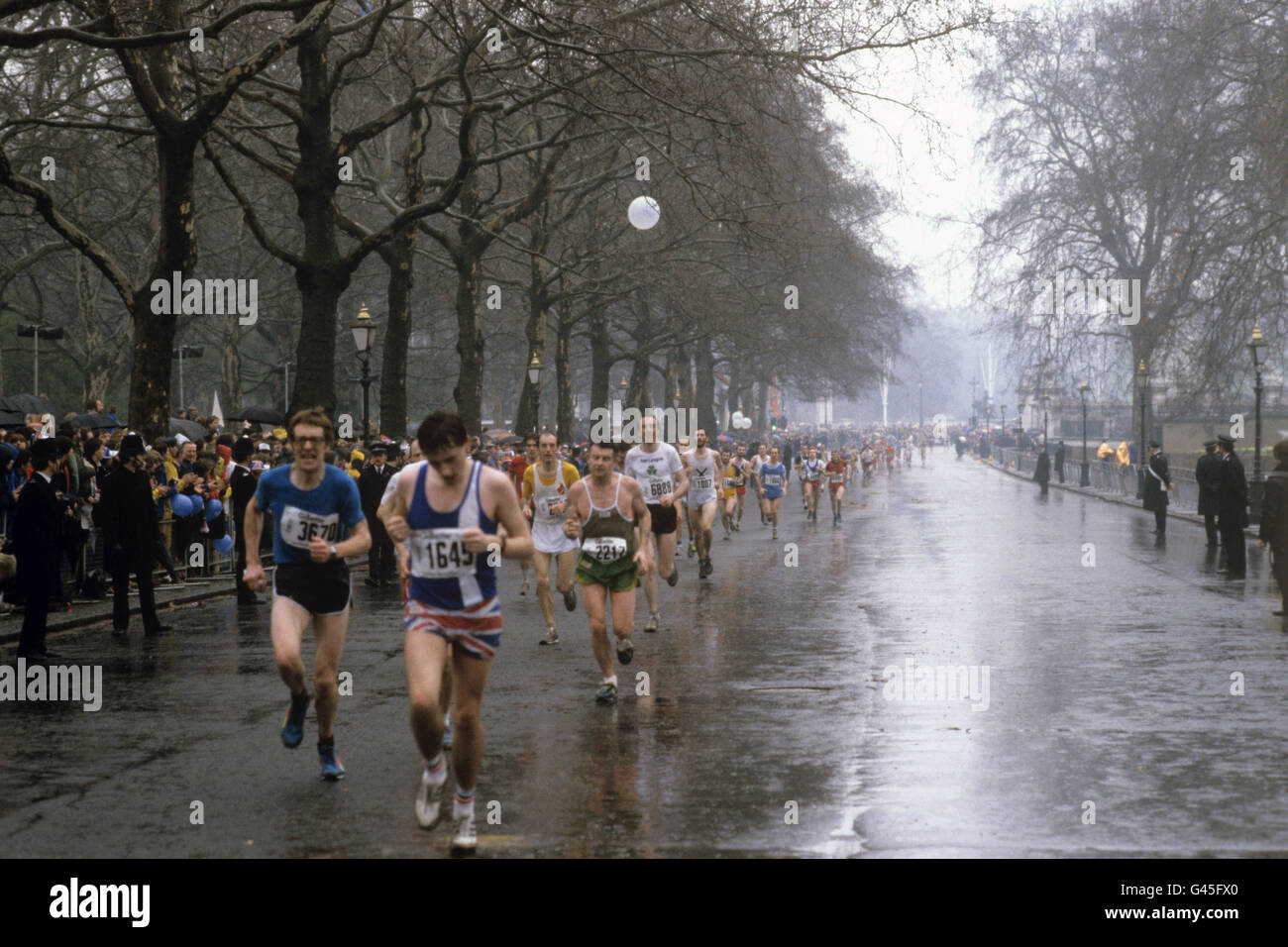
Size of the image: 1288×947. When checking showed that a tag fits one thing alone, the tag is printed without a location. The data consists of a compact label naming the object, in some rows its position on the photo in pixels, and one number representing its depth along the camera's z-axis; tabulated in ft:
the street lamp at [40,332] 94.38
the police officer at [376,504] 63.10
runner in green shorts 34.01
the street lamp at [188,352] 126.72
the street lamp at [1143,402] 136.15
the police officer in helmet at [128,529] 45.39
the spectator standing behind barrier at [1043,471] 172.65
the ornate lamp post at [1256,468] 93.45
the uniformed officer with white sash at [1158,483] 91.66
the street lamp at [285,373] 139.07
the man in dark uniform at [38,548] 39.11
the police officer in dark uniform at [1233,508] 64.08
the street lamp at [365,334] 91.20
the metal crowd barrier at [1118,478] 122.52
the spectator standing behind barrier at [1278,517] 49.52
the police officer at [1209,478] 77.36
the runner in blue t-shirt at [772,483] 99.96
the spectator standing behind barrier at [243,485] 54.65
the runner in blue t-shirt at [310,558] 26.27
